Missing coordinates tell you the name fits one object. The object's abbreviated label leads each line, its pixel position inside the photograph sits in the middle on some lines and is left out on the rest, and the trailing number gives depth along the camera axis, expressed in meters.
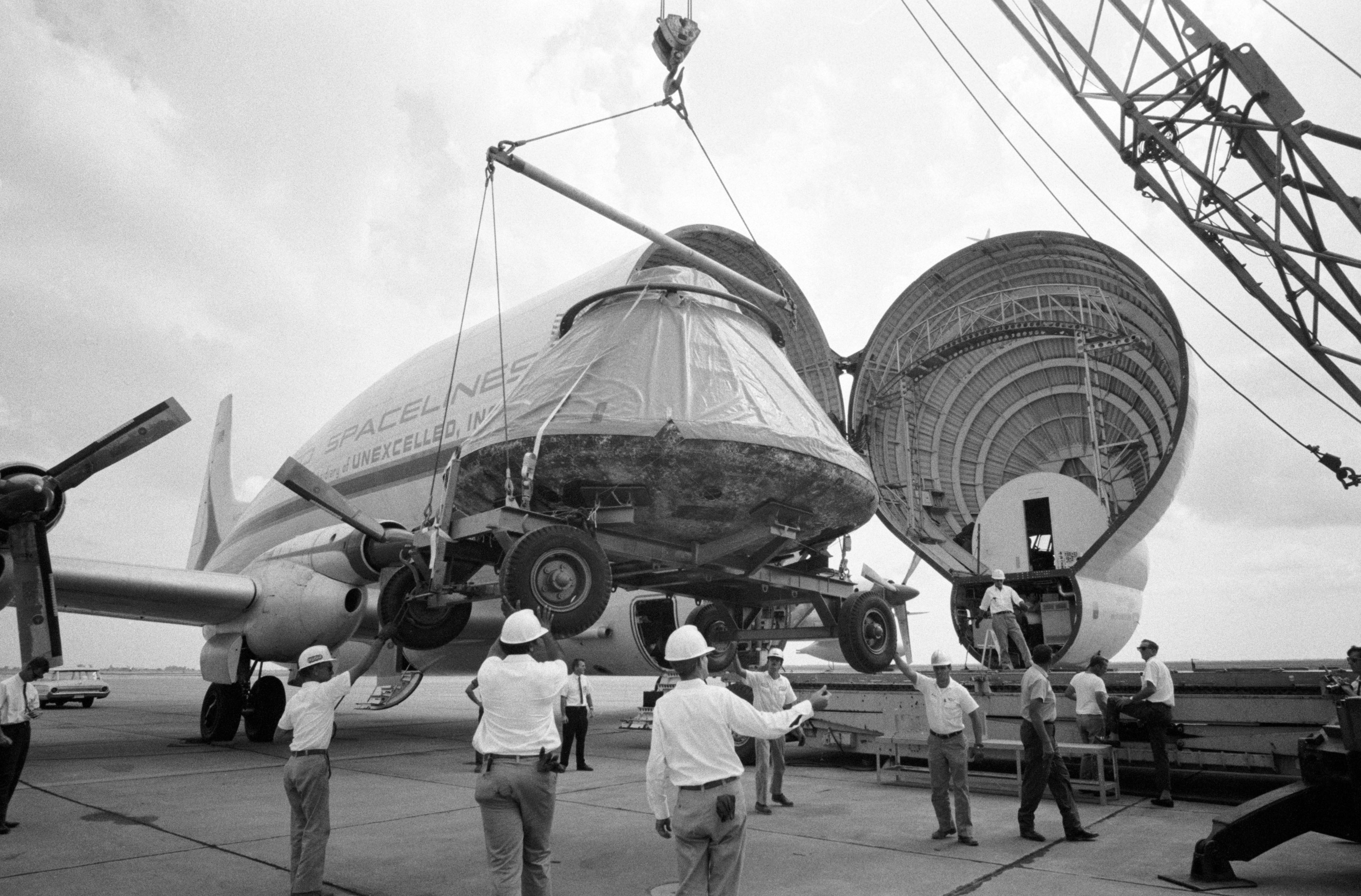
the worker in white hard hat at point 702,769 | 3.78
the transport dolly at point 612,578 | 6.89
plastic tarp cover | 7.53
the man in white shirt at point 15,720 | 7.16
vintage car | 28.89
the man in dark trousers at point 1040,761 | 6.80
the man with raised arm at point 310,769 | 4.91
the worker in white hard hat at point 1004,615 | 12.05
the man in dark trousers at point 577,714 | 10.95
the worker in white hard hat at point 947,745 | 6.76
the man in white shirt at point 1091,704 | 9.06
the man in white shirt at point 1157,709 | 8.53
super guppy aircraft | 7.62
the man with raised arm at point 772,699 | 8.38
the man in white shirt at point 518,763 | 4.20
